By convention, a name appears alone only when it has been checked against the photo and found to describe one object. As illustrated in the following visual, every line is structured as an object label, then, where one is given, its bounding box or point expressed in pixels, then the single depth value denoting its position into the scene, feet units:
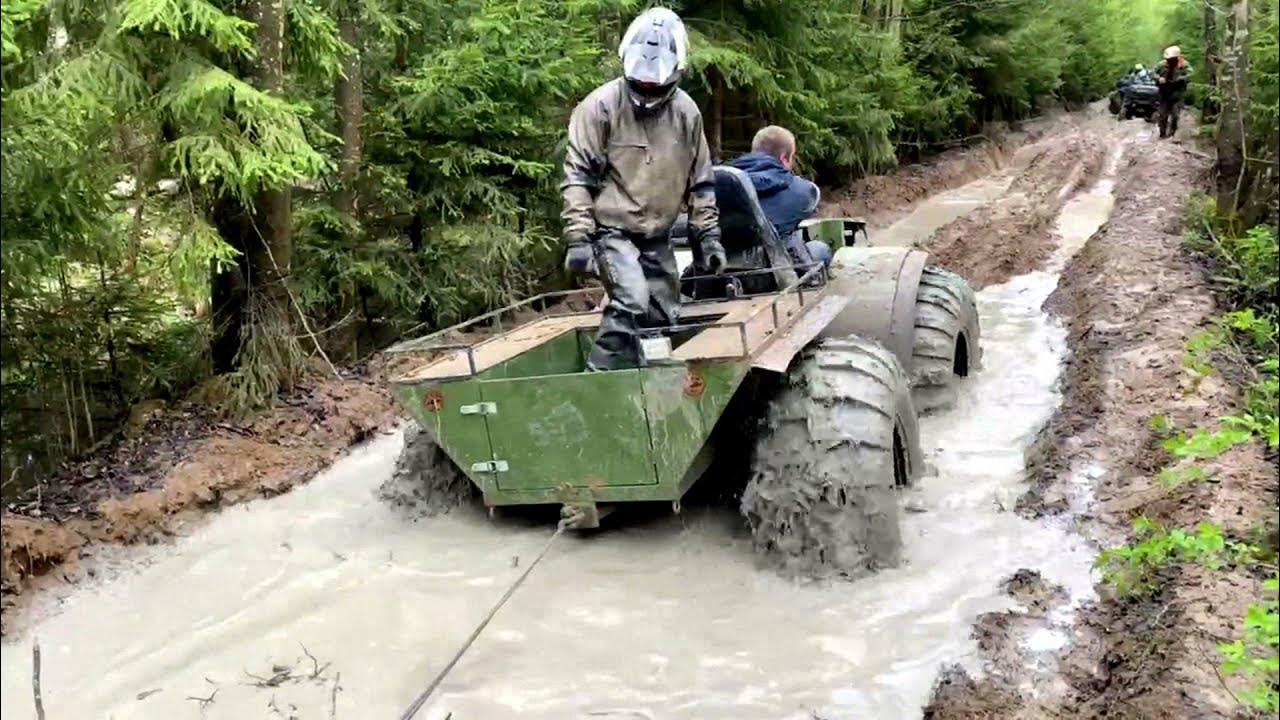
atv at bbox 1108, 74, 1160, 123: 97.14
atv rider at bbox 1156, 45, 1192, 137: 71.72
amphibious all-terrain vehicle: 14.44
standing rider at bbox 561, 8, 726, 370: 15.93
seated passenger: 21.15
